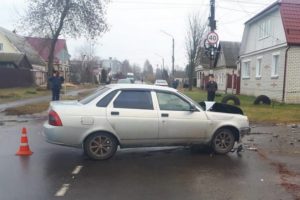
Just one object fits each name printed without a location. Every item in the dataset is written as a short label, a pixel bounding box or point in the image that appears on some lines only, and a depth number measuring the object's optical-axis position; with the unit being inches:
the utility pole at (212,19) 804.6
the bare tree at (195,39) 2043.6
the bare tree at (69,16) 1450.5
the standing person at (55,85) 789.9
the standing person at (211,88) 727.1
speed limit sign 737.6
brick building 887.1
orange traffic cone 318.7
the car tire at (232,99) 774.5
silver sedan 300.4
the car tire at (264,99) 838.5
